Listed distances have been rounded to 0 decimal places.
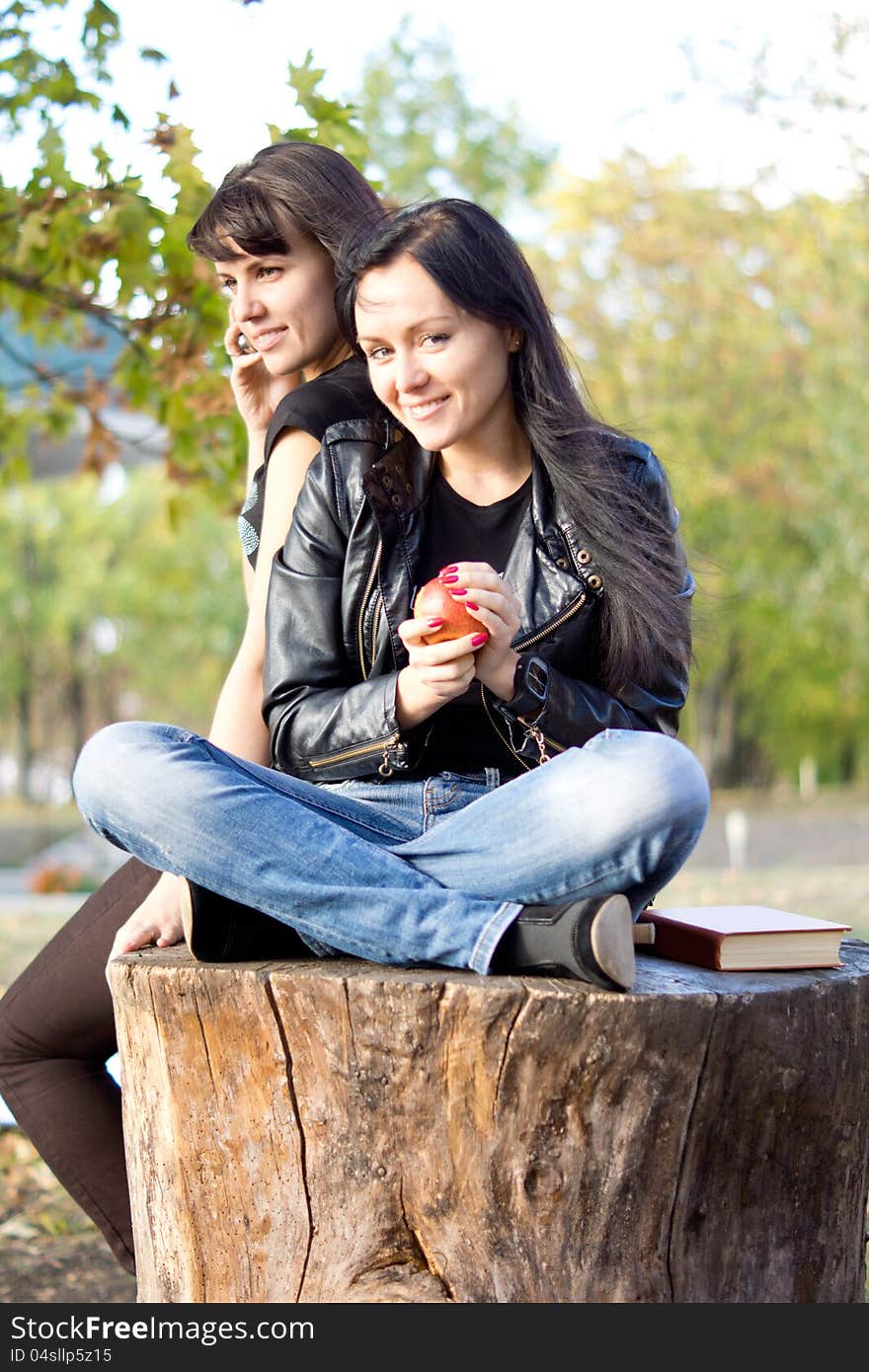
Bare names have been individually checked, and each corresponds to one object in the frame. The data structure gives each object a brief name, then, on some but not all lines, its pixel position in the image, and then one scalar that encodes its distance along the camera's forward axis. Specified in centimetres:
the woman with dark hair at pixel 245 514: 308
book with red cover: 262
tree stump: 235
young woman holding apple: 246
